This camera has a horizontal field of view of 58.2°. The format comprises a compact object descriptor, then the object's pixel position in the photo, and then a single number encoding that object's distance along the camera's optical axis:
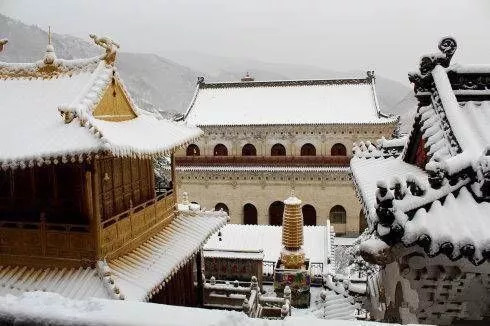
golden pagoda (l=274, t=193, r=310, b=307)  15.91
